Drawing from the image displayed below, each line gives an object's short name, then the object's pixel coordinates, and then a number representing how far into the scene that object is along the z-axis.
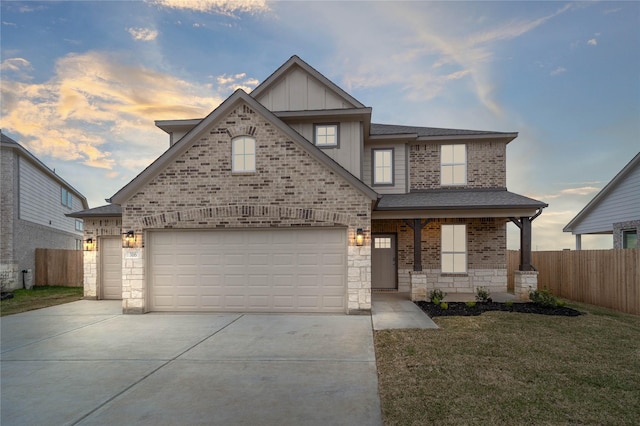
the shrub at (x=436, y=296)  12.00
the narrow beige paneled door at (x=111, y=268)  13.95
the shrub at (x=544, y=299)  11.38
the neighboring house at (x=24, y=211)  18.14
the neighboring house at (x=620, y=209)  16.25
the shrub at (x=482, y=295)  11.96
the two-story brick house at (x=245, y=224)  10.51
